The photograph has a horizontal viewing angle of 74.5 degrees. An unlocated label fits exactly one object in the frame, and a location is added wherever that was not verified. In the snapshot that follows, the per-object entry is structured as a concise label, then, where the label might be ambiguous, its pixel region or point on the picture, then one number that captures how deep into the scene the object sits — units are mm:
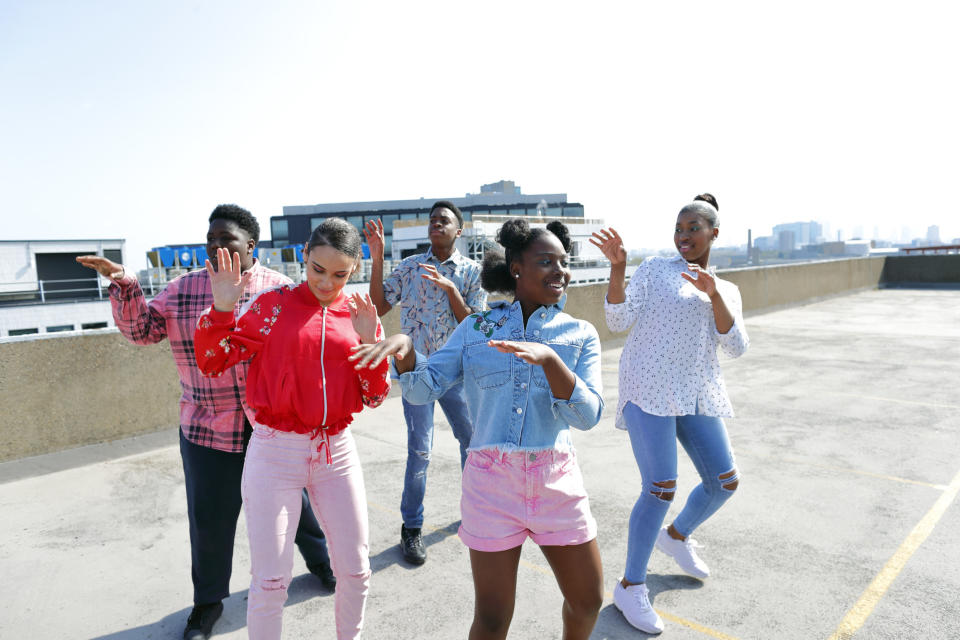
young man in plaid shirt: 3105
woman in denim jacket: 2240
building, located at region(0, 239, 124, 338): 30500
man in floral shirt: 3949
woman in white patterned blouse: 3164
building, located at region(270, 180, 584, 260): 77188
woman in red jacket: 2555
